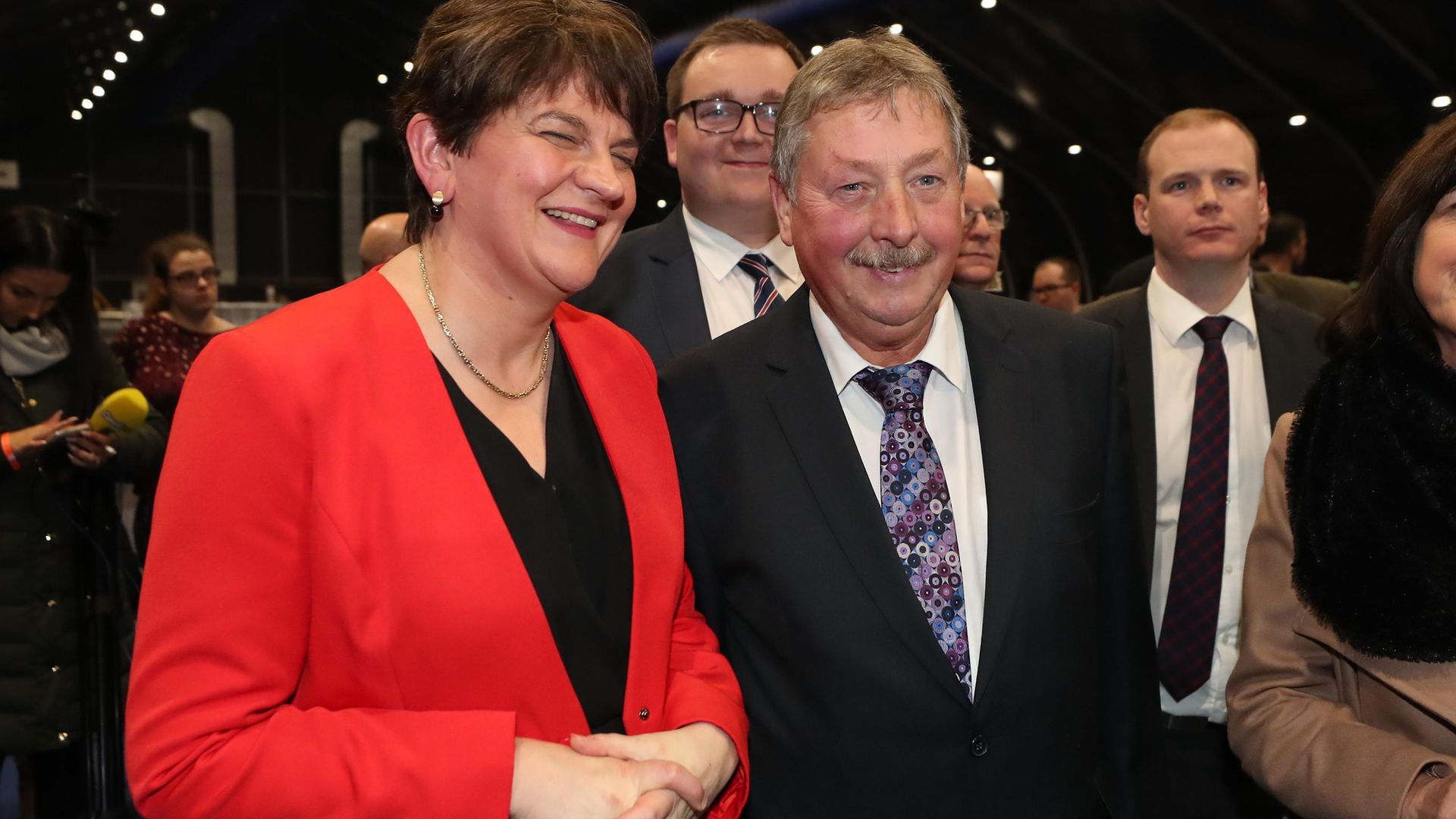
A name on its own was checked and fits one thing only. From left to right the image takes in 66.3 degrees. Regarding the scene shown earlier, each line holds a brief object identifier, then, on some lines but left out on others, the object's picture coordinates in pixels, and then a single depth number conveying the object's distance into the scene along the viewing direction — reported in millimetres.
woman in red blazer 1279
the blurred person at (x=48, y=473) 3363
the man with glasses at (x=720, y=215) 2850
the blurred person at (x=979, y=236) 3697
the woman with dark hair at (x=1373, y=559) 1627
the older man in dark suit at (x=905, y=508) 1692
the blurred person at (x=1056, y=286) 7289
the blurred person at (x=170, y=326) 4523
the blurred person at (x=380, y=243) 4504
